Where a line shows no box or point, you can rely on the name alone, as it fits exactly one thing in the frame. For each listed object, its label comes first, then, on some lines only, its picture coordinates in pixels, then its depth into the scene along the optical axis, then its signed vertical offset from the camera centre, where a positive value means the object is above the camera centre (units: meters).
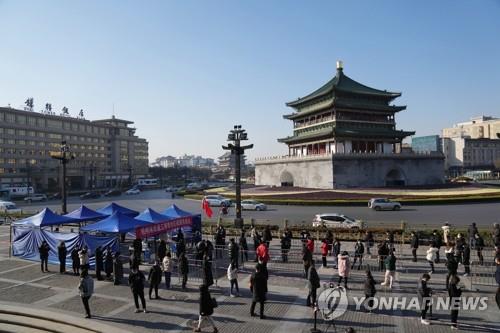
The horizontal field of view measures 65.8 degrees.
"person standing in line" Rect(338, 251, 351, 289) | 14.09 -3.38
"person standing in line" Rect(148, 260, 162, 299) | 13.53 -3.59
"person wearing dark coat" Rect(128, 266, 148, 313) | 12.21 -3.46
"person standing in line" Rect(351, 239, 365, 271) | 17.29 -3.58
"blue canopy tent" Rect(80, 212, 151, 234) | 18.08 -2.37
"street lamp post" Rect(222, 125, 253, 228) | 30.20 +2.64
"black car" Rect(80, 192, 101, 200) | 68.69 -3.56
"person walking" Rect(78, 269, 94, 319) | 11.80 -3.44
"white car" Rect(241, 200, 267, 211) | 41.07 -3.32
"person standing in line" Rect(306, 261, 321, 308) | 12.09 -3.44
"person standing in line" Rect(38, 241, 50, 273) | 17.80 -3.57
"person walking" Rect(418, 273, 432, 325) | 10.82 -3.52
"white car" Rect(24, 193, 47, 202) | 64.14 -3.52
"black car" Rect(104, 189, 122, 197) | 73.57 -3.35
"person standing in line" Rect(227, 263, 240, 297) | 13.61 -3.68
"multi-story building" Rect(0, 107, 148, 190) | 87.25 +7.22
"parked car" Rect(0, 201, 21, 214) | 44.16 -3.71
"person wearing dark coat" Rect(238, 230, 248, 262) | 18.94 -3.50
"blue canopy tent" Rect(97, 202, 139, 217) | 23.74 -2.16
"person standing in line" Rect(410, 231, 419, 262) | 18.28 -3.44
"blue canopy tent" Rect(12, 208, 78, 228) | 20.91 -2.43
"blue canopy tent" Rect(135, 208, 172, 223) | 21.15 -2.31
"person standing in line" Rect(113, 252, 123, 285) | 15.47 -3.80
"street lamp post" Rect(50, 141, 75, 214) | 32.41 +1.71
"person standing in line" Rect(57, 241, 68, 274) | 17.58 -3.61
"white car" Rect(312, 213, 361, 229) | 26.55 -3.39
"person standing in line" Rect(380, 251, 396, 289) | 13.97 -3.48
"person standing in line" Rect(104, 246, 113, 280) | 16.59 -3.84
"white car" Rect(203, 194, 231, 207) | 45.13 -3.15
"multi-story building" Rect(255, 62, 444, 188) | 55.16 +4.10
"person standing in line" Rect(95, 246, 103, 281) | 16.39 -3.67
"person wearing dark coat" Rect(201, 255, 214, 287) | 12.88 -3.30
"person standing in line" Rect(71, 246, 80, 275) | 17.36 -3.83
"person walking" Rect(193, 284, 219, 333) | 10.61 -3.64
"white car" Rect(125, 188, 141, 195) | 79.19 -3.36
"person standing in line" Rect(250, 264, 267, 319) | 11.50 -3.35
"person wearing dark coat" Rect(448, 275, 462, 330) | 10.59 -3.48
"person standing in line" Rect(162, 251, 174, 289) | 14.96 -3.58
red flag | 25.83 -2.24
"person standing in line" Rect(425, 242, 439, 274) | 16.11 -3.49
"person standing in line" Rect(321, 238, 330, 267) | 17.61 -3.45
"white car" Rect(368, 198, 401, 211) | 37.47 -3.07
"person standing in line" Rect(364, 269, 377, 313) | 11.87 -3.52
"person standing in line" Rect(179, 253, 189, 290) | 14.78 -3.53
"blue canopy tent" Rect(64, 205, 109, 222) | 22.92 -2.35
